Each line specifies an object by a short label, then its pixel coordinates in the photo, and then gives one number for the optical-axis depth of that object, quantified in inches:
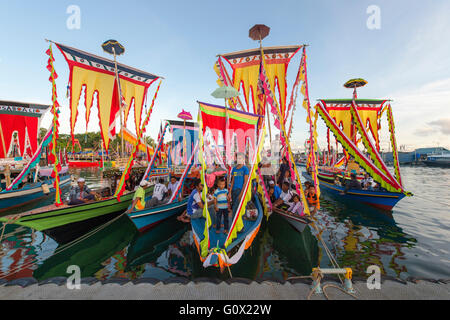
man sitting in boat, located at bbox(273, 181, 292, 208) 351.6
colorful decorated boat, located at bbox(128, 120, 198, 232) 331.6
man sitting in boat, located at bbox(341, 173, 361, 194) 551.2
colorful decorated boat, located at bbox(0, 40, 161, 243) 282.8
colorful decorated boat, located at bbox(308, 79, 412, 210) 419.8
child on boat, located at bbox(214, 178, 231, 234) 237.3
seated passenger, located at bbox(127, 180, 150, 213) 331.3
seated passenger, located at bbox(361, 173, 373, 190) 582.9
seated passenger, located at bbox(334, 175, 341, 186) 672.7
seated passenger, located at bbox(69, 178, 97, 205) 323.0
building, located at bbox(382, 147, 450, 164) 2524.6
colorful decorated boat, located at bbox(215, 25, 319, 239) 342.6
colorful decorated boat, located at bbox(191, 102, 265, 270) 204.1
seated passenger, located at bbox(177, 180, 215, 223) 295.3
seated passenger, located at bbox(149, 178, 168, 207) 379.2
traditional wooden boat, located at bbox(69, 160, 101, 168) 2207.2
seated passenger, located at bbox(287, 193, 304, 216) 326.5
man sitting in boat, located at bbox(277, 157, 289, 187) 457.1
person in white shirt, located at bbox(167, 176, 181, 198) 409.1
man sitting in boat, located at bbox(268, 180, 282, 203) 371.6
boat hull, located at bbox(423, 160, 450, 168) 1886.1
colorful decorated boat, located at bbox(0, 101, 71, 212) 520.1
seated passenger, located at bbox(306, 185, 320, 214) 357.1
